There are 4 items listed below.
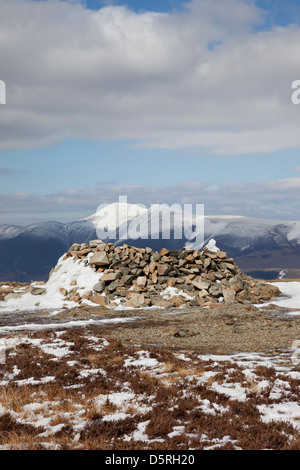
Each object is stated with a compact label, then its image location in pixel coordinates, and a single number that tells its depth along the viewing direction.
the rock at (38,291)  38.81
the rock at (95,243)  43.33
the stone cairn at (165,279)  34.19
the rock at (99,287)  35.38
